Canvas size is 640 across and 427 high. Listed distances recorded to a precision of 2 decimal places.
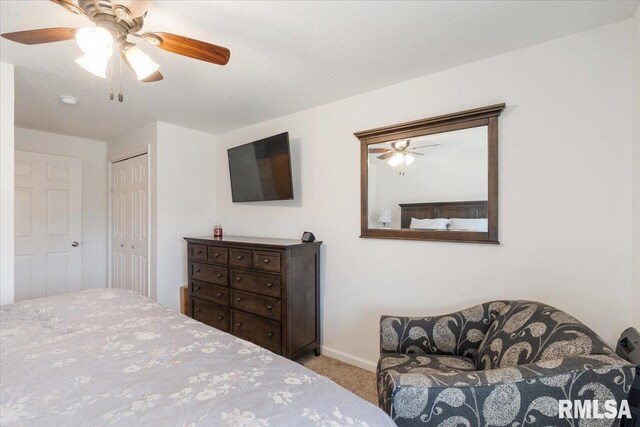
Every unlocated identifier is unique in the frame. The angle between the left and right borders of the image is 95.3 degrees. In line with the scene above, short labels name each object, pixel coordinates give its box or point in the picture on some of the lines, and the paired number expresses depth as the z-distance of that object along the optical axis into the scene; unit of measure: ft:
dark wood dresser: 7.88
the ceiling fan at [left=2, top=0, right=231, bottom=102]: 4.04
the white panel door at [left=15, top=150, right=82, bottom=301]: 11.03
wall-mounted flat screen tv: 9.14
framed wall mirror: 6.28
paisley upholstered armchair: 3.14
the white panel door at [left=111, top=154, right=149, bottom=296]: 11.07
